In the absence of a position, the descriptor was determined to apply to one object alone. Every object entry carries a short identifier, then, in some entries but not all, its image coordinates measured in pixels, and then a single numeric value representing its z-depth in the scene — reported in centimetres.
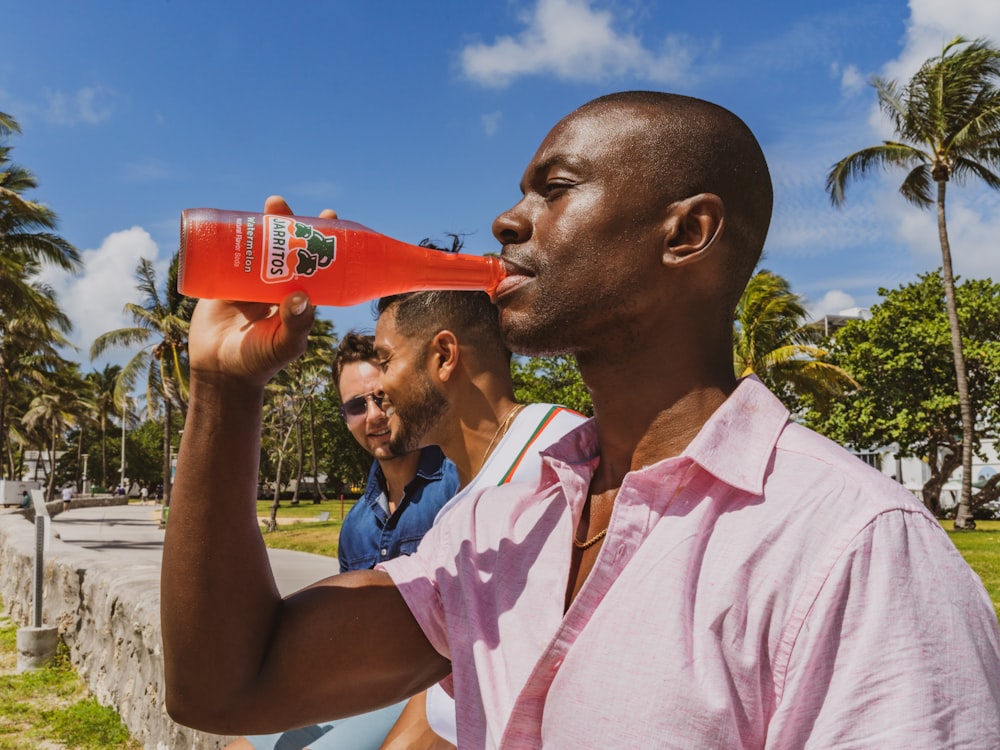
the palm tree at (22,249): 2177
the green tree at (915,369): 2867
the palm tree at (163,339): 3284
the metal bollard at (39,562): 841
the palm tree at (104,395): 7044
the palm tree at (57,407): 5564
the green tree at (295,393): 3847
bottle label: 163
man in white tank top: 330
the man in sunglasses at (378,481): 371
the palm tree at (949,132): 2153
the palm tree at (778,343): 2458
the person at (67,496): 4339
